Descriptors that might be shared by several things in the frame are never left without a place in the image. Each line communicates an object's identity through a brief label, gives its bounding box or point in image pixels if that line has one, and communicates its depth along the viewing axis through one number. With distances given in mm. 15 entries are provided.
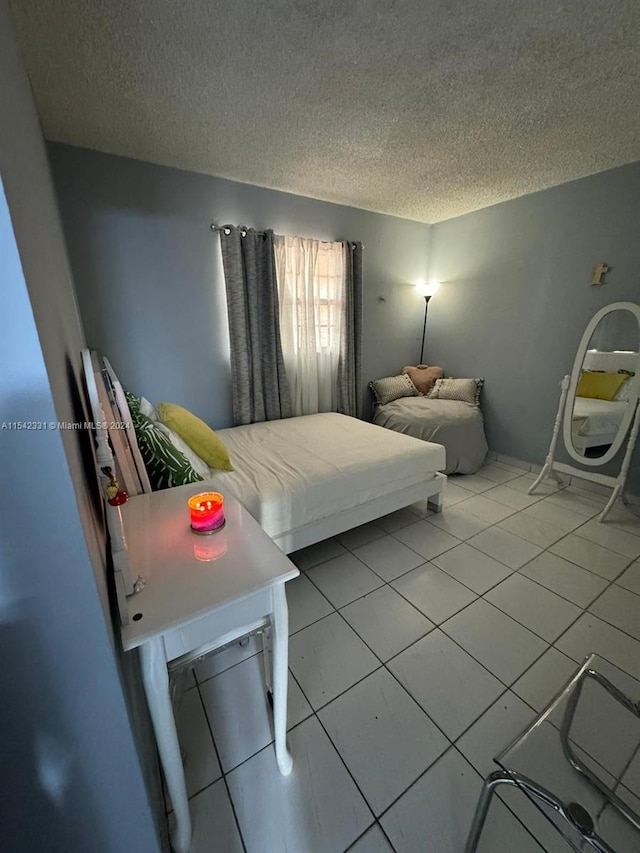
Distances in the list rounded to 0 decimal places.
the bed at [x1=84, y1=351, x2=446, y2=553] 1594
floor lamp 3689
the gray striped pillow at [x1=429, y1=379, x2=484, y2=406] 3350
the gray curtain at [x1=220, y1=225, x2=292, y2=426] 2551
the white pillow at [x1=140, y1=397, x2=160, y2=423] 1772
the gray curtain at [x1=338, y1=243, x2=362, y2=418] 3090
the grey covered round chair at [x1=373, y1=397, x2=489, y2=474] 2971
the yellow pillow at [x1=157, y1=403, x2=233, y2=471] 1771
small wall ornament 2479
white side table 714
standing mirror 2391
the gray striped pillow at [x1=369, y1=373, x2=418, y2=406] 3498
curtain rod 2479
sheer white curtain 2826
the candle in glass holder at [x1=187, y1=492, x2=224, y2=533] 999
